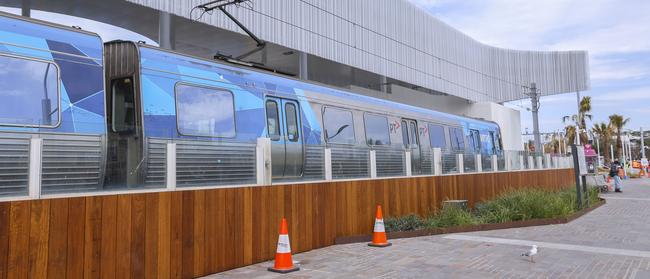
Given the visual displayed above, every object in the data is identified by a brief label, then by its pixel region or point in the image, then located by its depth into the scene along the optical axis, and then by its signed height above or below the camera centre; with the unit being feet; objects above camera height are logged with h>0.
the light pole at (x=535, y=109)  116.47 +13.57
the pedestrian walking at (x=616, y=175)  78.71 -2.21
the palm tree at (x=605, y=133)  240.94 +14.45
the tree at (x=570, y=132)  243.29 +15.67
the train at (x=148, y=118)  19.35 +3.12
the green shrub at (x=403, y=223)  35.27 -4.13
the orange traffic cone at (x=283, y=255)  23.58 -4.09
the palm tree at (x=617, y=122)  236.22 +19.21
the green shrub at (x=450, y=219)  37.60 -4.14
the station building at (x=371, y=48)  64.59 +21.90
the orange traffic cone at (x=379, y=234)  31.04 -4.25
